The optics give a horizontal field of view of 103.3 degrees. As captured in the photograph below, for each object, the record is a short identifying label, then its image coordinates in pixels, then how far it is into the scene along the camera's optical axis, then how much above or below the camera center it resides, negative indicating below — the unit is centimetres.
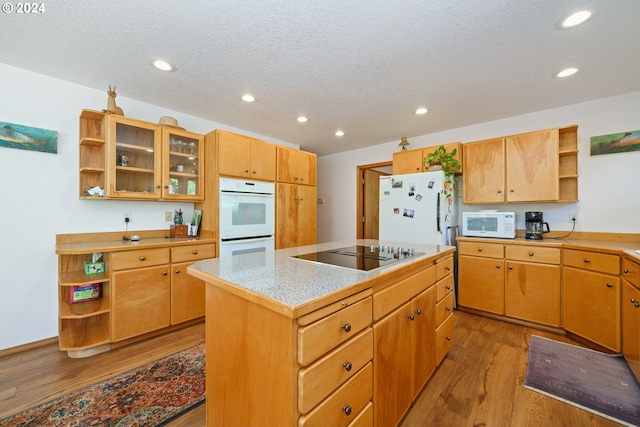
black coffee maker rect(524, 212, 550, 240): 278 -13
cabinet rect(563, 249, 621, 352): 203 -72
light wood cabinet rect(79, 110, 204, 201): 235 +55
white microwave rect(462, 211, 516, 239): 281 -13
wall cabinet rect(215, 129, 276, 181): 284 +67
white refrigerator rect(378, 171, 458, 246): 301 +5
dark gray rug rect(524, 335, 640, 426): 155 -118
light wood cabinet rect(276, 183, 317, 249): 345 -3
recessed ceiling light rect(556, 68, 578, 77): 212 +120
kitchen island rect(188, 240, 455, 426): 83 -51
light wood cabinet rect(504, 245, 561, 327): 248 -72
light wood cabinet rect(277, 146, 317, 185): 348 +68
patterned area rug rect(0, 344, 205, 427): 142 -117
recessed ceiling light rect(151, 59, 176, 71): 201 +121
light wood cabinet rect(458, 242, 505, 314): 277 -72
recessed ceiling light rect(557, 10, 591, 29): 152 +120
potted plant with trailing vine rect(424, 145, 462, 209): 304 +60
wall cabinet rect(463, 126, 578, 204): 268 +51
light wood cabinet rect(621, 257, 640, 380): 172 -73
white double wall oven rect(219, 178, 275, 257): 285 -4
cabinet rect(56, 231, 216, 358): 210 -72
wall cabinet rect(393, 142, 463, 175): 326 +78
